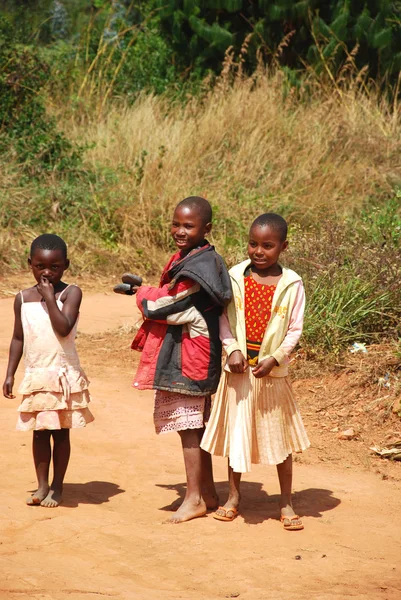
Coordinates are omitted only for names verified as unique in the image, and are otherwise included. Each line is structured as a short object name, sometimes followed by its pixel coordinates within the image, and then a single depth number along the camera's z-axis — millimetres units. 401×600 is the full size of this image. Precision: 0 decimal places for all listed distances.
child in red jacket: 8164
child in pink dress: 8289
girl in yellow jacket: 8109
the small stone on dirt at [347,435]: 11445
